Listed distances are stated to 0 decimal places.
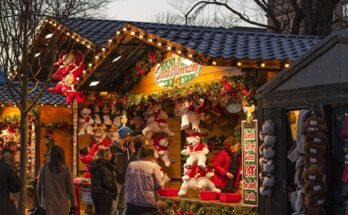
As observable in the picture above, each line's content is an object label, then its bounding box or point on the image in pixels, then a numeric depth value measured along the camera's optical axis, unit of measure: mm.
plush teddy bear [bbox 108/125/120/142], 16062
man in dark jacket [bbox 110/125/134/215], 12828
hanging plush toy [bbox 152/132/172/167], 15066
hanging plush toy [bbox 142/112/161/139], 14984
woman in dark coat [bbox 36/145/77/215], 10867
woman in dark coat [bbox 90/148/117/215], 12070
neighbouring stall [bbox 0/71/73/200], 21500
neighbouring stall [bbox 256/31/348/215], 8836
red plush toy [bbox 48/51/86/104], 17281
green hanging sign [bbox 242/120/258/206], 11422
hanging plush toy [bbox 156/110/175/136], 15164
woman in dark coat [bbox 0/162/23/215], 10391
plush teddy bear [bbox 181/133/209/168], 13359
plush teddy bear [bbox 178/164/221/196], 13141
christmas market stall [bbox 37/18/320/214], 11620
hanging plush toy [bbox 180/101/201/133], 13453
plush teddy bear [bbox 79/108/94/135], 17438
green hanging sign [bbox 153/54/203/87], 13805
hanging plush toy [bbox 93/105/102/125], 17453
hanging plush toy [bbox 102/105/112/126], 17375
